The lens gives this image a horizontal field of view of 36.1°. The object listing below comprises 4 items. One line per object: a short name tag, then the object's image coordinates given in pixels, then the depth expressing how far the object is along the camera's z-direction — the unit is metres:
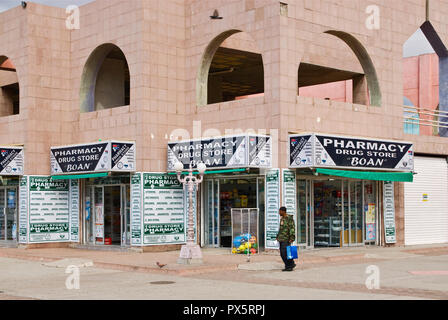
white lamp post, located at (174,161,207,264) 19.33
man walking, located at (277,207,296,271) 18.06
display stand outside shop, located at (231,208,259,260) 23.14
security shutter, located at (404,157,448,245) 27.66
